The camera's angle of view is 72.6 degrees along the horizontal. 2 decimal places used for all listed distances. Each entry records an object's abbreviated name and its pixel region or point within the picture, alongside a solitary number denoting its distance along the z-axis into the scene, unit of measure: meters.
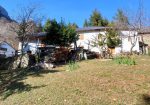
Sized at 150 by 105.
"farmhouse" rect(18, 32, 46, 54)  15.81
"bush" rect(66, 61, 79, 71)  6.48
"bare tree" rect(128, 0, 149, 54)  12.59
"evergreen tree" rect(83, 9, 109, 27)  23.59
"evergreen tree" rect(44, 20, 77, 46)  13.31
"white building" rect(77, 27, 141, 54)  16.09
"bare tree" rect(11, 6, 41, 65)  12.52
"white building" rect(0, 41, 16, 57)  17.91
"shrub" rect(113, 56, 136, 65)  6.37
